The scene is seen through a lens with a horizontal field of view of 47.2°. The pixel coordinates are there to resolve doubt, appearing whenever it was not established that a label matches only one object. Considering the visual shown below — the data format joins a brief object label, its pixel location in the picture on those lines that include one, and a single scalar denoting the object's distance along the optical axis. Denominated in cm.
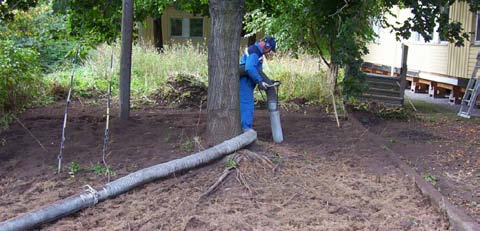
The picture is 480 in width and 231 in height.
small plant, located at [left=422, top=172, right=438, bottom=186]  614
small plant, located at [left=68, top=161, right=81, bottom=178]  572
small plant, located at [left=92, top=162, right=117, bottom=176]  570
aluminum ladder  1163
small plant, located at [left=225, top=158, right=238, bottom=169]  575
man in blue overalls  735
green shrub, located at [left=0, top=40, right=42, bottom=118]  862
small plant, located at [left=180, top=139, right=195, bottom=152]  650
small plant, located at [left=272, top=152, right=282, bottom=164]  612
